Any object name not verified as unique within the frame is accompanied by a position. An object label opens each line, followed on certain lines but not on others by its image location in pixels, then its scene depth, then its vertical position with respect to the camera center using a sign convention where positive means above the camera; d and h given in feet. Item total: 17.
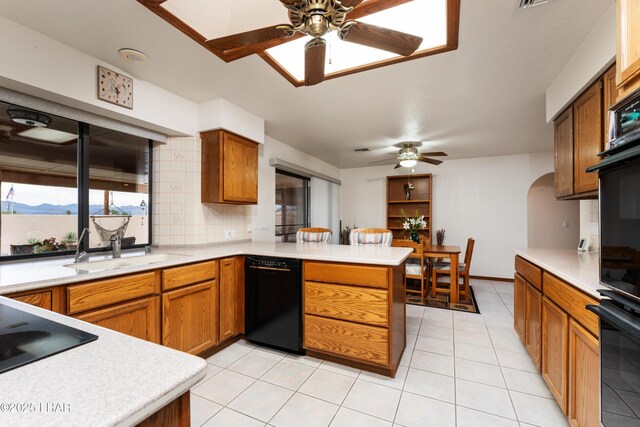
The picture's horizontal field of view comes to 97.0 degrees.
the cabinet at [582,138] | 5.82 +1.82
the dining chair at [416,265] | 12.34 -2.38
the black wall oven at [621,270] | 3.24 -0.70
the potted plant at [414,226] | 14.92 -0.70
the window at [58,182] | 6.53 +0.81
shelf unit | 18.60 +0.89
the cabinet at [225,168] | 9.48 +1.56
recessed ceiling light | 6.53 +3.73
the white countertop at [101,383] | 1.42 -1.02
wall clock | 7.01 +3.23
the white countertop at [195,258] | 4.91 -1.15
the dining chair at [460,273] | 12.99 -2.81
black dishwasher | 7.78 -2.54
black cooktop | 1.96 -1.00
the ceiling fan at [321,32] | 4.11 +2.91
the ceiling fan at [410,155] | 13.80 +2.88
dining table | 12.67 -2.37
